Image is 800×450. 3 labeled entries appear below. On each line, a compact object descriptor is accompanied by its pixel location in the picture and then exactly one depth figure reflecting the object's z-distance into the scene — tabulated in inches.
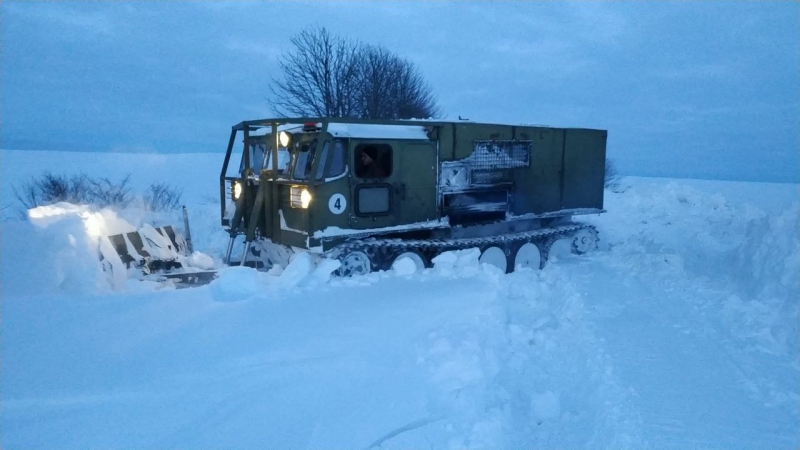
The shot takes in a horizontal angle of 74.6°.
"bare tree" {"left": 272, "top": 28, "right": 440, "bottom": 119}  797.9
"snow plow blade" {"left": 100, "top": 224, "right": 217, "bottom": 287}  324.8
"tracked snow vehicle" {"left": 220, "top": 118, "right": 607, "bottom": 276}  327.3
